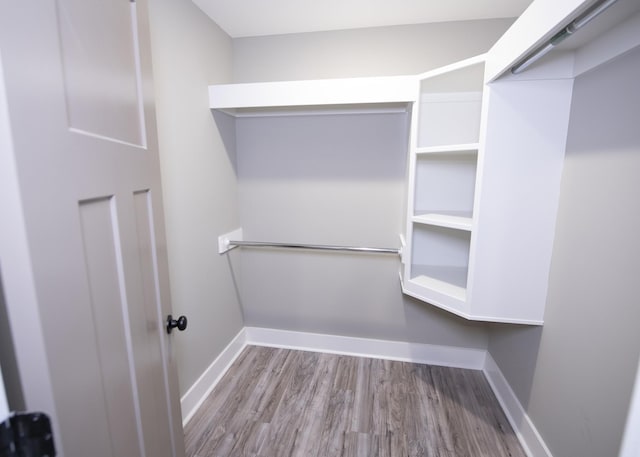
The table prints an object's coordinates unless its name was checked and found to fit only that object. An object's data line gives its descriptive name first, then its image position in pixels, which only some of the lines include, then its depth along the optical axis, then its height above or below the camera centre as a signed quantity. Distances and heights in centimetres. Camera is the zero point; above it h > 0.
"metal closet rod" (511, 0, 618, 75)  76 +46
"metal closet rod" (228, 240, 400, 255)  191 -41
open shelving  159 +0
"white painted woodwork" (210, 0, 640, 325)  112 +18
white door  51 -7
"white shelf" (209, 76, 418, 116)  163 +54
